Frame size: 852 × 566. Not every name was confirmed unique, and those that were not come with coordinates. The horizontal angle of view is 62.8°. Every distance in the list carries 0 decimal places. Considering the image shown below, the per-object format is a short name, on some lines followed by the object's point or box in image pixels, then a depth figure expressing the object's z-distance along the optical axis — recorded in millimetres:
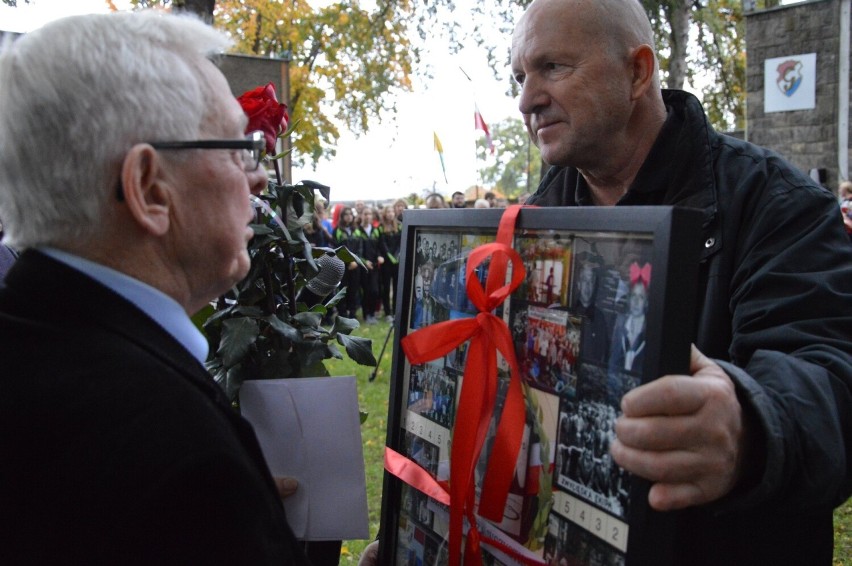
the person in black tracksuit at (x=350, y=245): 12445
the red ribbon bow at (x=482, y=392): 1149
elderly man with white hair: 944
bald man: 919
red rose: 1684
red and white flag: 7743
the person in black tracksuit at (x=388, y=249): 13125
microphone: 2010
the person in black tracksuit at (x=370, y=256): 13055
